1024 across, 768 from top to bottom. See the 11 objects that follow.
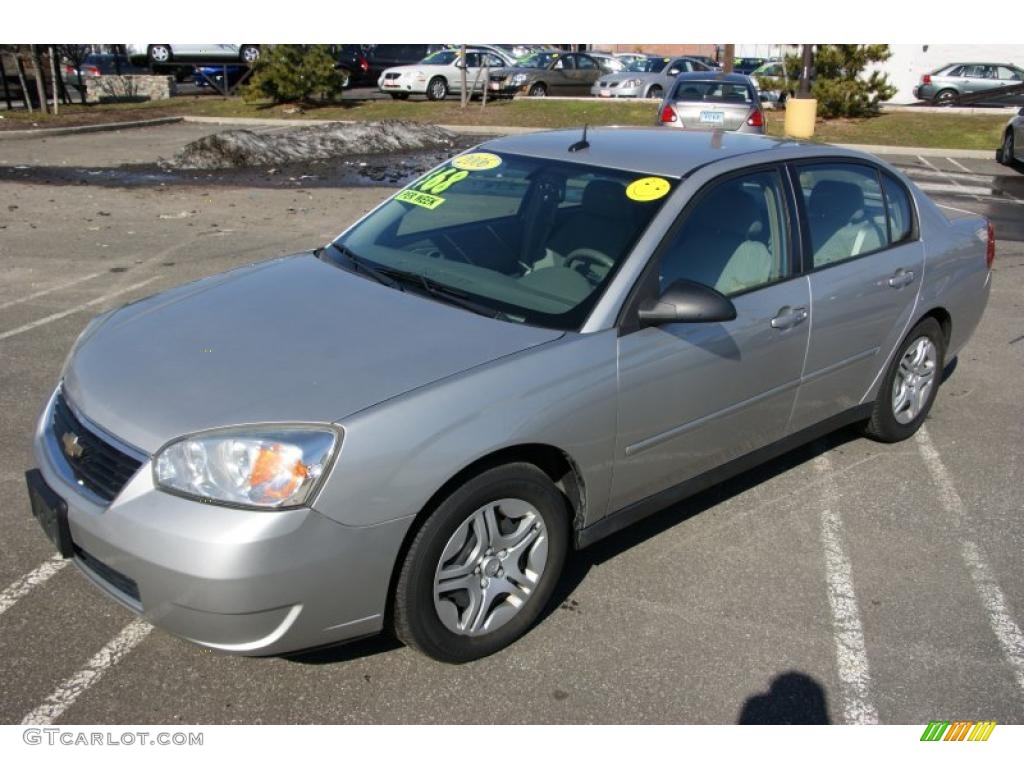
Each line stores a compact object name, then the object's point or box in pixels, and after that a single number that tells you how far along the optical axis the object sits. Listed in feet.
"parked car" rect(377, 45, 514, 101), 91.40
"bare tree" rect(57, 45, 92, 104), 80.33
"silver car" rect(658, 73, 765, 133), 55.57
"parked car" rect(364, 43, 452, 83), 114.01
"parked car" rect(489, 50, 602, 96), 93.50
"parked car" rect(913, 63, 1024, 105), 96.63
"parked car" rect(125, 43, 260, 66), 113.29
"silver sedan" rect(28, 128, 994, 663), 9.26
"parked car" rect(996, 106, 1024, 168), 56.49
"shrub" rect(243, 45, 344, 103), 81.05
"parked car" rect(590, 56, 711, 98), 90.17
